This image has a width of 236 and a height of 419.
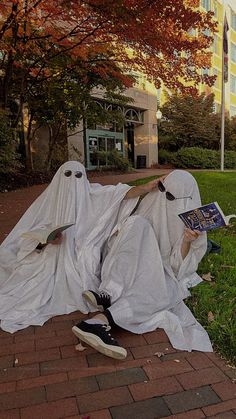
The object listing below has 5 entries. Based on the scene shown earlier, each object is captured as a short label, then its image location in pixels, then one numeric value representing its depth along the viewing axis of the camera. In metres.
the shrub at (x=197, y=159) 24.66
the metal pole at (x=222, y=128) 18.55
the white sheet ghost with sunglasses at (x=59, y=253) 3.33
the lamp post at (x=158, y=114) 25.31
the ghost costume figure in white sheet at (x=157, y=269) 2.91
